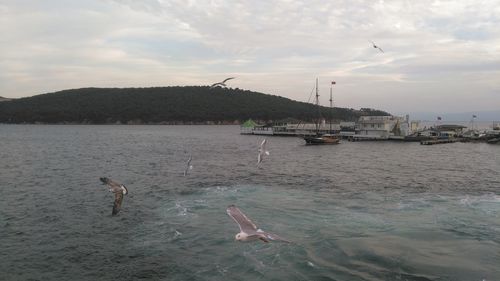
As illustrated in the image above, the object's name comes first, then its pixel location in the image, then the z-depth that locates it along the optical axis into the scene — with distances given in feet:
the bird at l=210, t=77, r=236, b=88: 78.59
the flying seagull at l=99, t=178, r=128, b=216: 56.37
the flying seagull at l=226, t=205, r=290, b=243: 39.45
